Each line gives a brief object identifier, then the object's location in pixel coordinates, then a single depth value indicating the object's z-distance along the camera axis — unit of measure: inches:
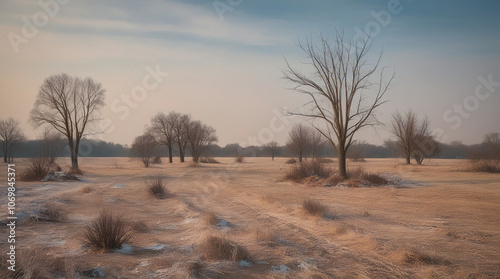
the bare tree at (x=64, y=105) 1363.2
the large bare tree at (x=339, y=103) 791.1
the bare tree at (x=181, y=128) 2304.4
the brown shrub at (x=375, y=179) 743.1
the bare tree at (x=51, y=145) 972.1
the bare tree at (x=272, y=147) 3461.1
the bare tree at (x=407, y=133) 1711.4
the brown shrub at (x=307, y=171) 859.4
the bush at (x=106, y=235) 244.8
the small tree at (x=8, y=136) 2215.8
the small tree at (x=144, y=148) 1862.2
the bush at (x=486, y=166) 1068.5
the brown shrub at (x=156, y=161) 2151.8
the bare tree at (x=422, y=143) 1723.7
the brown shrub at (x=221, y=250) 220.3
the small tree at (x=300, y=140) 2196.1
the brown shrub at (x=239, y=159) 2611.0
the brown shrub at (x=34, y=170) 846.5
